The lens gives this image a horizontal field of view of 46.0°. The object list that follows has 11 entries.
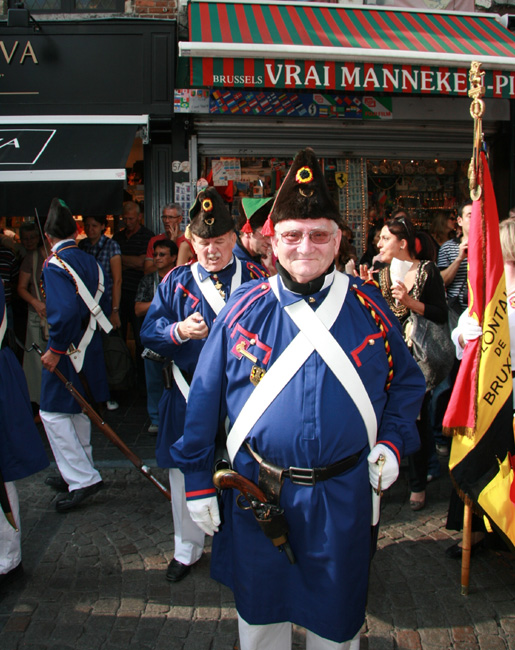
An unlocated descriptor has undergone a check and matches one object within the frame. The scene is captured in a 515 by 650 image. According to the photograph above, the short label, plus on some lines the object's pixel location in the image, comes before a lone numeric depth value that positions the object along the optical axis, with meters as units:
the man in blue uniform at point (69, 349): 4.38
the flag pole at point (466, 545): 3.31
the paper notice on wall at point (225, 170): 7.84
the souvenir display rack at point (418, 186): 8.34
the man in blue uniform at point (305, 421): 2.17
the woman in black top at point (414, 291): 4.16
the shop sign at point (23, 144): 6.46
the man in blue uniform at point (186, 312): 3.32
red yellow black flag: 3.14
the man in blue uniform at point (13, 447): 3.48
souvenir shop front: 6.31
